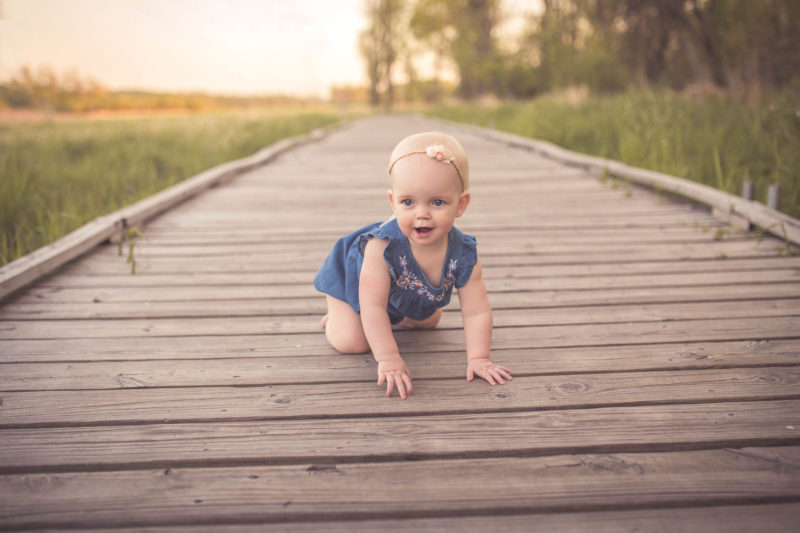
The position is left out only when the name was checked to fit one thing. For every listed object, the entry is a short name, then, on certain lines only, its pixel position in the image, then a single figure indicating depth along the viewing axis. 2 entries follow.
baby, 1.62
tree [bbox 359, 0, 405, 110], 38.22
